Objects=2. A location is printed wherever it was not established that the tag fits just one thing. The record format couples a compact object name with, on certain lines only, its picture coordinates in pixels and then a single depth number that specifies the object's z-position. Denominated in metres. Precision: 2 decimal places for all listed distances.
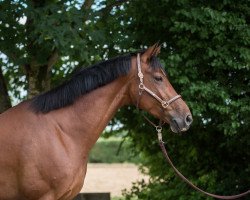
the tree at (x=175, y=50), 9.84
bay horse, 6.70
